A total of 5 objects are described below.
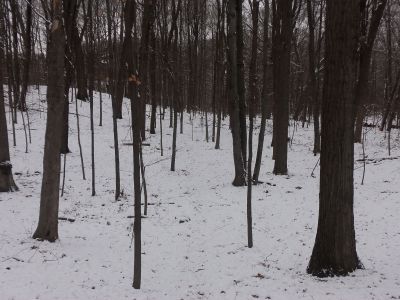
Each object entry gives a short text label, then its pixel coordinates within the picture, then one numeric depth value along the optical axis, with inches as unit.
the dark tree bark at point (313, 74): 672.0
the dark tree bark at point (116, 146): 424.5
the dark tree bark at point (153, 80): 753.6
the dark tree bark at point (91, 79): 458.6
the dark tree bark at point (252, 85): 284.8
